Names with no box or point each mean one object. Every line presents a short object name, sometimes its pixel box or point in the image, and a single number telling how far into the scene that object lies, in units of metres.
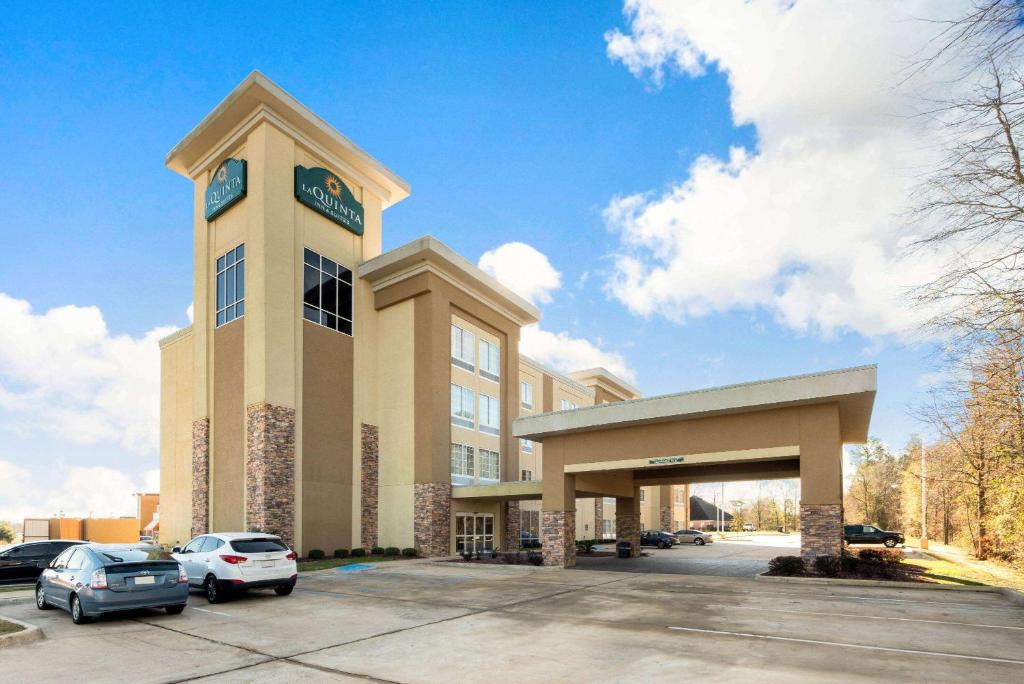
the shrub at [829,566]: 18.34
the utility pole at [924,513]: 39.16
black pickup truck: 39.50
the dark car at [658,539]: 43.22
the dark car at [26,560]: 20.17
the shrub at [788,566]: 19.31
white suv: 14.63
